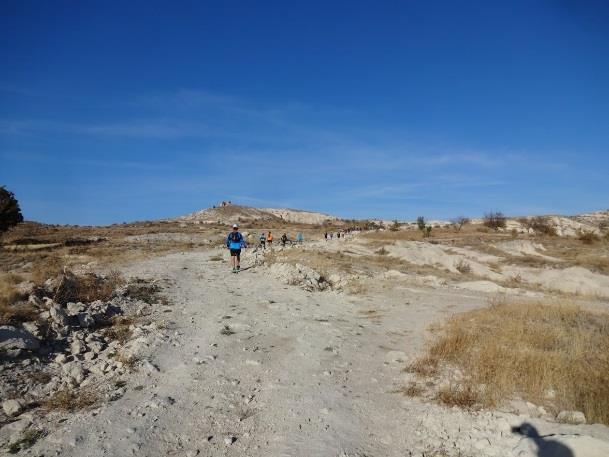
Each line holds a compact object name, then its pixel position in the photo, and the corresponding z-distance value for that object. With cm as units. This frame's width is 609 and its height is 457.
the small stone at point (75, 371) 675
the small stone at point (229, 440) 521
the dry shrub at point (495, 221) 7525
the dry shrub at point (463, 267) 2977
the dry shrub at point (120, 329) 880
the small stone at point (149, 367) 725
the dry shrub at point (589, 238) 4663
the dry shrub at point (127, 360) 725
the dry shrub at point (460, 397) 627
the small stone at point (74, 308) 930
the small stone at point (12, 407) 559
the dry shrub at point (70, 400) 582
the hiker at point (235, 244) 1950
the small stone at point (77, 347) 778
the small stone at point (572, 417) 570
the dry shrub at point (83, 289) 1084
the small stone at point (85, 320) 907
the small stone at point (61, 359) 729
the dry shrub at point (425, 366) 766
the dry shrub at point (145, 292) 1225
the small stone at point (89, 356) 757
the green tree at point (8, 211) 3744
